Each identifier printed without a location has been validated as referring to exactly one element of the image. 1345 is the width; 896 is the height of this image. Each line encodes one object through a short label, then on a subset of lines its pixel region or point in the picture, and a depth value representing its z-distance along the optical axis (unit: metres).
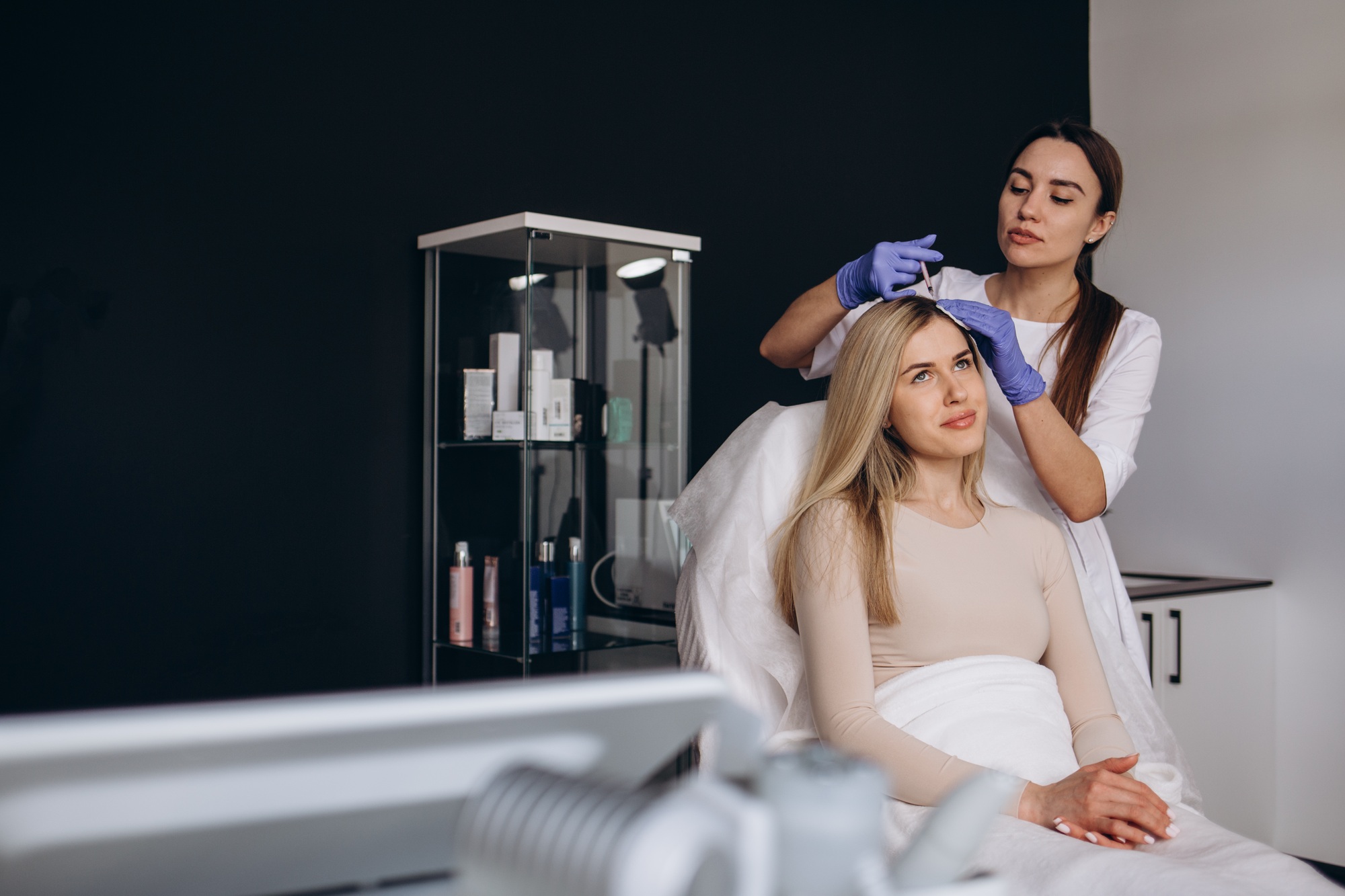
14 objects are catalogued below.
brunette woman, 1.99
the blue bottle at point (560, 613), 2.50
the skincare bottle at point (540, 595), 2.46
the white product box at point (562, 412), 2.52
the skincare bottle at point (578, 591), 2.54
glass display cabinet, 2.47
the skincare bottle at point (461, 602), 2.50
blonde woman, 1.48
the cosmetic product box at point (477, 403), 2.51
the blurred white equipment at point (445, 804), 0.47
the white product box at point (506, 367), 2.48
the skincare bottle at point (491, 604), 2.49
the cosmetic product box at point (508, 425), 2.47
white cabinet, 3.18
